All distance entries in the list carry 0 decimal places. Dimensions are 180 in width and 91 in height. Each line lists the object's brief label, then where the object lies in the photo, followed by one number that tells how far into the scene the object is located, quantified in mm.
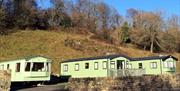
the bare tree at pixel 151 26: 39802
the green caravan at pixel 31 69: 18143
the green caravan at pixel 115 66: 20522
